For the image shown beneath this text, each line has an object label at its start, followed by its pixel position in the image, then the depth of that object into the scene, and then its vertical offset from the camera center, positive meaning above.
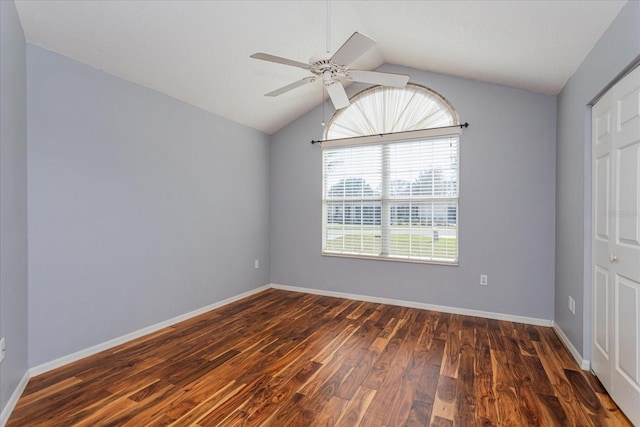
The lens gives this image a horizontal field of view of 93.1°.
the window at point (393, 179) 3.84 +0.49
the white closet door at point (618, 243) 1.77 -0.18
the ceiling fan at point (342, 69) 1.85 +1.02
